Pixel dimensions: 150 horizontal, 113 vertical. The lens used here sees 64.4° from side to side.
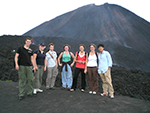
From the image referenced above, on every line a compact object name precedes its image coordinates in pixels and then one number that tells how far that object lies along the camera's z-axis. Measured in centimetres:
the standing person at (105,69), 445
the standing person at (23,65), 388
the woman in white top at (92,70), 471
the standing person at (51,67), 495
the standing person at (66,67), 503
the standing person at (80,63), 488
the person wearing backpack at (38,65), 450
